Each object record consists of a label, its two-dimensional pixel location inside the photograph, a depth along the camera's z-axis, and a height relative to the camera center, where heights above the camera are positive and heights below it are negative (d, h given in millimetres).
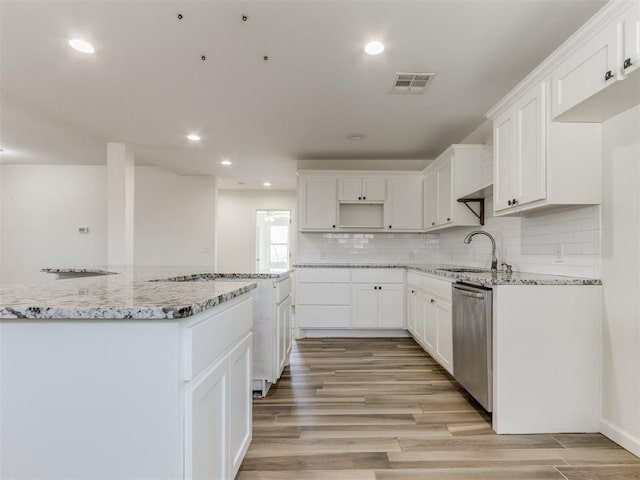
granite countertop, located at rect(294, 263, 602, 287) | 2004 -226
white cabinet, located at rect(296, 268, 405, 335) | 4145 -667
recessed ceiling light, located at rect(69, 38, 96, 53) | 2137 +1301
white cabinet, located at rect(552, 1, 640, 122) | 1490 +853
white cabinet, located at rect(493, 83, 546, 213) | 2059 +624
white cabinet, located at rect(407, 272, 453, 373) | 2740 -715
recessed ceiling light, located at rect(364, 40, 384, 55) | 2116 +1274
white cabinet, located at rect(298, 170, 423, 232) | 4523 +651
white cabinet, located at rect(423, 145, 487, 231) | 3469 +687
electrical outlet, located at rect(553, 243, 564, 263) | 2319 -59
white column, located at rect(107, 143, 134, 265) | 4266 +516
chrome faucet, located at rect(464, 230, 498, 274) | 2999 -127
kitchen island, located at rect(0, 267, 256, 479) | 887 -395
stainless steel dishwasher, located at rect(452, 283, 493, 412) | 2072 -660
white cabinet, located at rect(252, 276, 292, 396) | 2478 -687
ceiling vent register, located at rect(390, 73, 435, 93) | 2510 +1268
